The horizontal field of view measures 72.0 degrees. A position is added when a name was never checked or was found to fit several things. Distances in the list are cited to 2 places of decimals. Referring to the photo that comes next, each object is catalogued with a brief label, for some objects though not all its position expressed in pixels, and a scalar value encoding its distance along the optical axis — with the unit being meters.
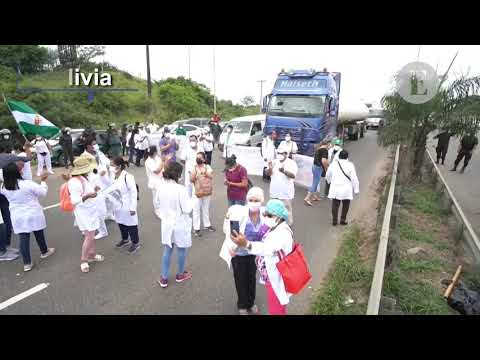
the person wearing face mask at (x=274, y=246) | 3.08
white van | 14.59
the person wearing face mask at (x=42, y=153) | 10.69
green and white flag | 8.66
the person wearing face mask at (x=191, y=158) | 6.41
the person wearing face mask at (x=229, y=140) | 11.91
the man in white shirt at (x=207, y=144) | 11.29
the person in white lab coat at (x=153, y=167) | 6.64
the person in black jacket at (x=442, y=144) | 11.16
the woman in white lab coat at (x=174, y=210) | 4.11
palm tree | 8.64
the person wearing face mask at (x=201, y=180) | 5.82
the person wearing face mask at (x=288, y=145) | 9.24
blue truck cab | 11.36
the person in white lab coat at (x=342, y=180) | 6.30
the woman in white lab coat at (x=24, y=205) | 4.57
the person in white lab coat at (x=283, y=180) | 6.22
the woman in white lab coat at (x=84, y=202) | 4.71
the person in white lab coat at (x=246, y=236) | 3.40
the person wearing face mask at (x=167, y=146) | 9.25
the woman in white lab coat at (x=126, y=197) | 5.10
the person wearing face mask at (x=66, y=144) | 12.08
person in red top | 5.47
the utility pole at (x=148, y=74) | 23.37
